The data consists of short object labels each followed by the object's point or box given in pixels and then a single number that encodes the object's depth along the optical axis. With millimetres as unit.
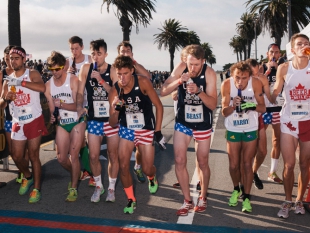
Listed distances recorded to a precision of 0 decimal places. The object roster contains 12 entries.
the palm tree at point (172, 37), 83125
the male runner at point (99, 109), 6094
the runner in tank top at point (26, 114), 6219
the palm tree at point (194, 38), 104531
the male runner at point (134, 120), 5551
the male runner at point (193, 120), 5455
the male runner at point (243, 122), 5680
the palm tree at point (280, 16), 40719
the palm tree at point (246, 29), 95750
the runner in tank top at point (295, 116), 5352
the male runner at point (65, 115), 6176
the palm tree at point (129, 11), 31172
